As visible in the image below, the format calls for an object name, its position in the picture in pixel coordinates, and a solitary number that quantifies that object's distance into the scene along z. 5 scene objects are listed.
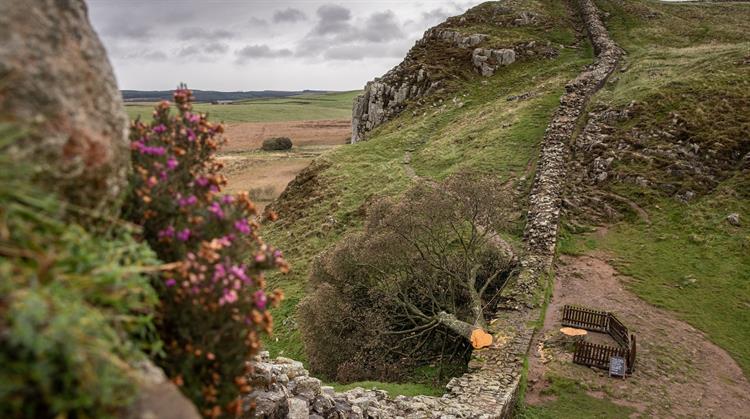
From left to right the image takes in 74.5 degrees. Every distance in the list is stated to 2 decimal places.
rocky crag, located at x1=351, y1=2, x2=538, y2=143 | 66.06
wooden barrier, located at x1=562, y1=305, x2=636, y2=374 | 17.83
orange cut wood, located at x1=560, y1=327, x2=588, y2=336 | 18.98
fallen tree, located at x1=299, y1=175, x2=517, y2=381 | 21.09
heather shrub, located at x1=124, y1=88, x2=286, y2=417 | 5.16
